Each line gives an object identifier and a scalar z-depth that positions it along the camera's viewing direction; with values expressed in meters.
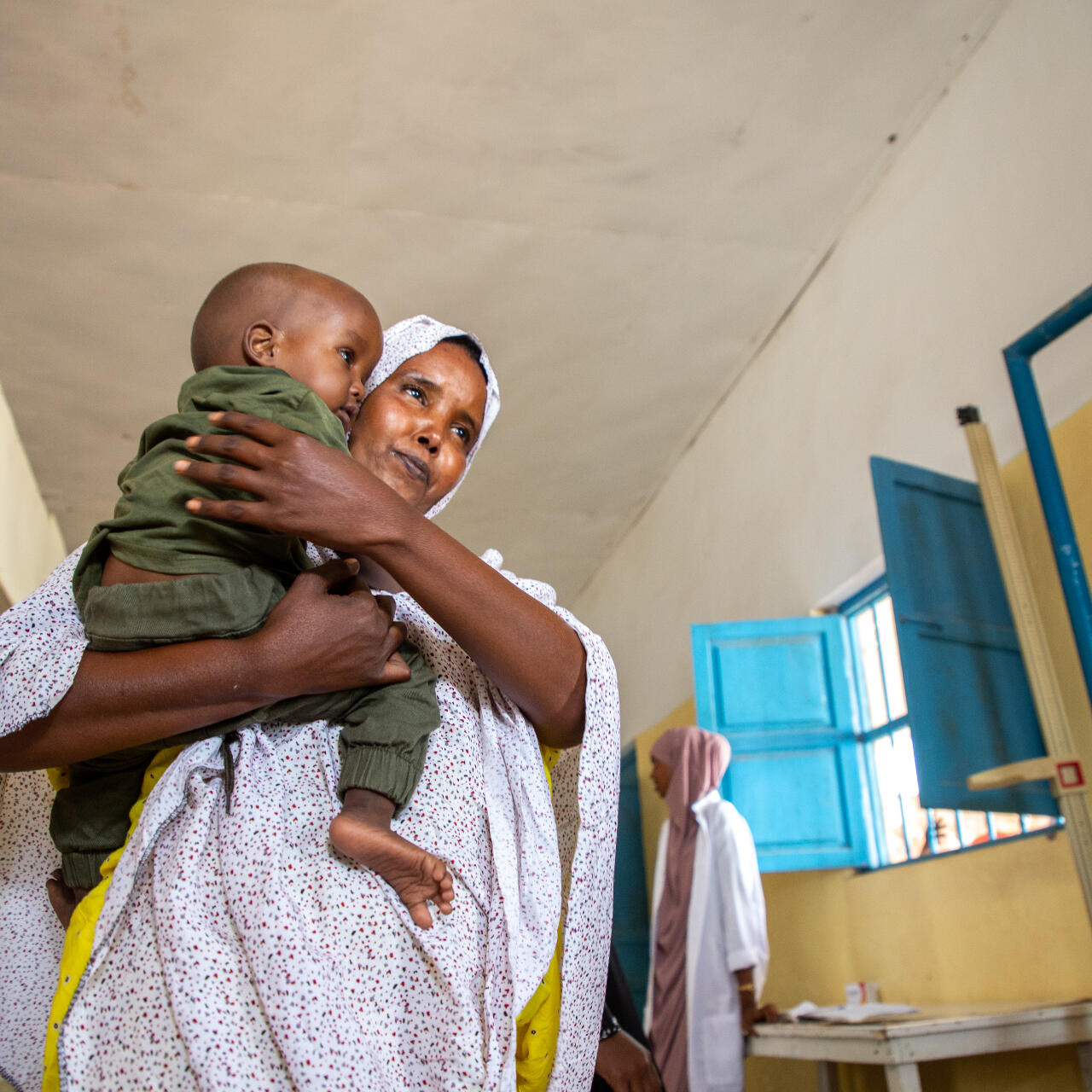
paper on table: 3.14
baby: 0.90
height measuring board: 2.59
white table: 2.67
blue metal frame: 2.64
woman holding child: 0.80
